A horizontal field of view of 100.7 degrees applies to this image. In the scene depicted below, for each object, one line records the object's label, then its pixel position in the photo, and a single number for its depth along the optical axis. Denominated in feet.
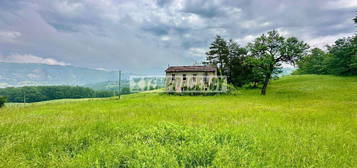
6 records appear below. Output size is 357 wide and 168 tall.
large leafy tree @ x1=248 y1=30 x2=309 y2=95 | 56.70
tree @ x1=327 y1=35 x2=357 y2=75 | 97.31
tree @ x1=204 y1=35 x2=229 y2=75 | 89.66
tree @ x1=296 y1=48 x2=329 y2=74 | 130.09
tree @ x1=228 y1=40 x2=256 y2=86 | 86.69
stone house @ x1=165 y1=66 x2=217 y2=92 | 70.33
